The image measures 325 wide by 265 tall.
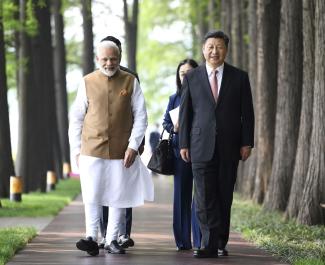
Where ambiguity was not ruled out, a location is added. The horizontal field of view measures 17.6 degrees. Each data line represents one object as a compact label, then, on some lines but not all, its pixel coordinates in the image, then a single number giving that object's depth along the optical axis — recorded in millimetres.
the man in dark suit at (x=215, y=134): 11281
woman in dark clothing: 12117
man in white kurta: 11375
